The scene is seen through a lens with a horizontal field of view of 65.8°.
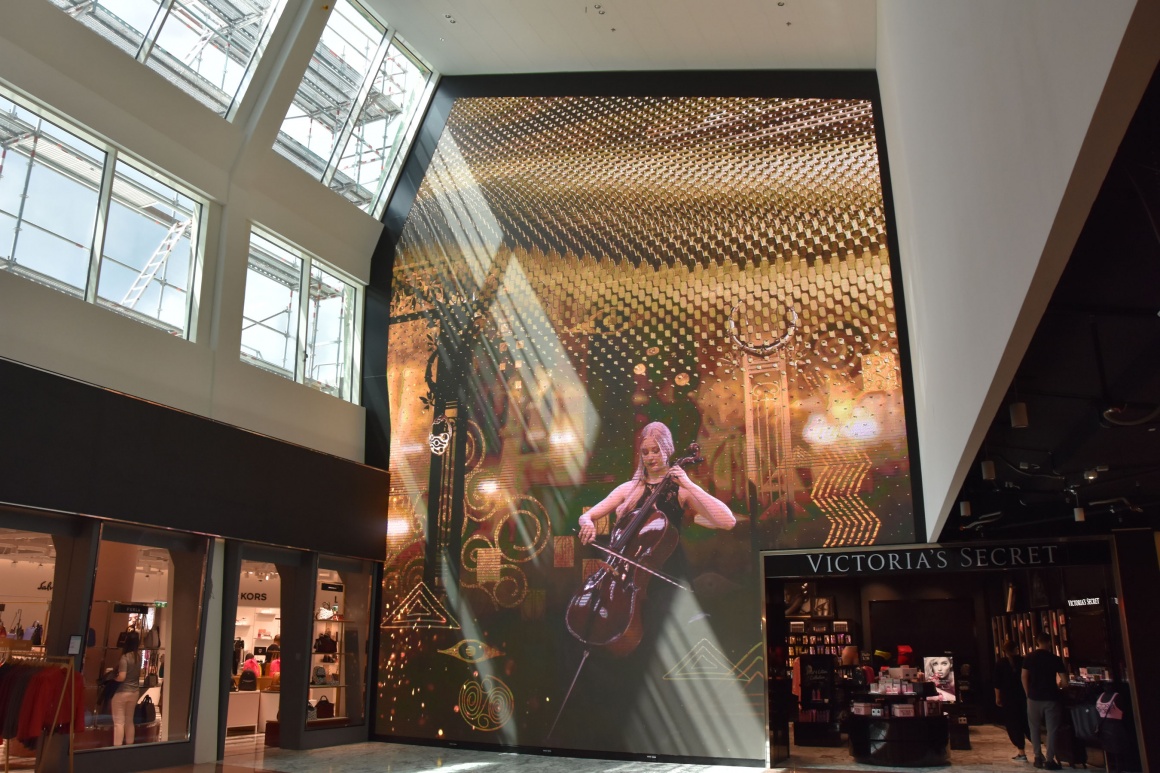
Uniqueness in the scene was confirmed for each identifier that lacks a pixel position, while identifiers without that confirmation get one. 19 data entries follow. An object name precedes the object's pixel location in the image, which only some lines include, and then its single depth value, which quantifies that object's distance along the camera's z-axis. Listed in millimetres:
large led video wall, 10289
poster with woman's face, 13992
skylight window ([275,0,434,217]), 12078
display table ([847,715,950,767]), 9820
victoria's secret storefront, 9531
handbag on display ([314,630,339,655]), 11547
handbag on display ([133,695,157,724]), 9203
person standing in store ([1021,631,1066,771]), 9523
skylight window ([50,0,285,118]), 9680
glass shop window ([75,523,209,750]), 8805
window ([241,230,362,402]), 11742
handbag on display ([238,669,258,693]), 12211
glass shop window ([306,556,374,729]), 11438
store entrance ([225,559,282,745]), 11758
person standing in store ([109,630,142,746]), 8938
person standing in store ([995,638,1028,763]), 10477
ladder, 9812
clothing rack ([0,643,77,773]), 7824
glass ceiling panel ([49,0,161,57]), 9305
